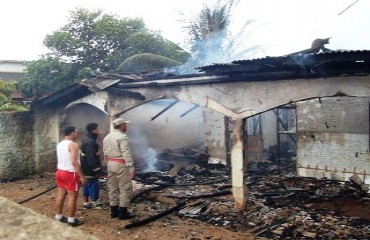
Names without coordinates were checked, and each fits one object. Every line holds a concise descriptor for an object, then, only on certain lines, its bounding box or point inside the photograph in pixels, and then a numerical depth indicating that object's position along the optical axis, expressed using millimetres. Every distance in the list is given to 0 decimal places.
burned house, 6953
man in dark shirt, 8062
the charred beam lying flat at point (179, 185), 10397
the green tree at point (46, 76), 18516
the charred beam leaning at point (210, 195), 9180
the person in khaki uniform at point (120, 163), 7004
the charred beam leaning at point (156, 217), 6905
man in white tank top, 6602
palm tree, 20469
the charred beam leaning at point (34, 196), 9144
